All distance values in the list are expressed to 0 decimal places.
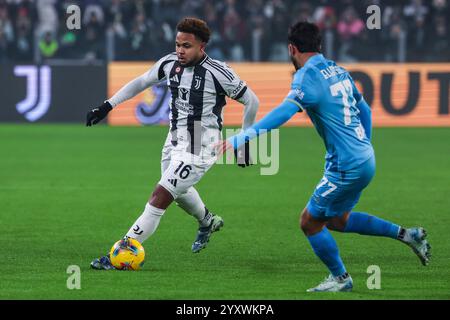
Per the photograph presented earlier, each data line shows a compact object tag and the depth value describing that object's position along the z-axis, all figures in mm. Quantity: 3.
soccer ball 16937
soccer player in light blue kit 14984
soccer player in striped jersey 17719
